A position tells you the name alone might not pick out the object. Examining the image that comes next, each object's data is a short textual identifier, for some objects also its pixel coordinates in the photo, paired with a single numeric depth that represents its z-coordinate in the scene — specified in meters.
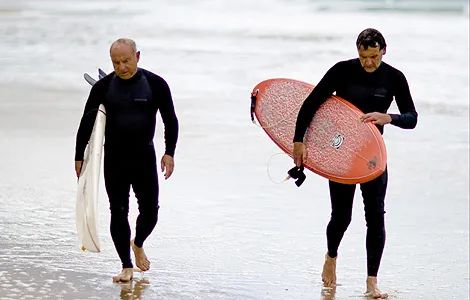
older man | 13.70
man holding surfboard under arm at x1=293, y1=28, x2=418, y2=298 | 14.12
